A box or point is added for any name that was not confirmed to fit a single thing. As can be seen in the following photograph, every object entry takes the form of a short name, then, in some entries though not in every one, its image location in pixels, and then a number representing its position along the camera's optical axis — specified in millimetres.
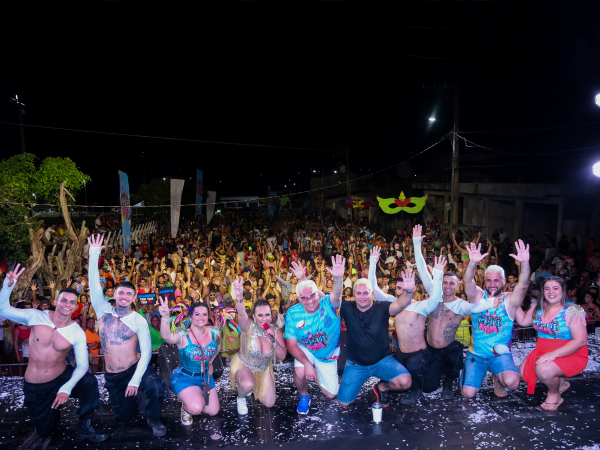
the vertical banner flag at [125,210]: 10547
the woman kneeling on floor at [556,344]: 3848
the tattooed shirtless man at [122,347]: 3721
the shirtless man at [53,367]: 3518
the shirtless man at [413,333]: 4066
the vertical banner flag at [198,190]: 17603
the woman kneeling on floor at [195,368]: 3723
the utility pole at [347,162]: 23922
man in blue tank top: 4059
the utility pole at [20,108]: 12516
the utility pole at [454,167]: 13484
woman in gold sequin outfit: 3877
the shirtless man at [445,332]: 4141
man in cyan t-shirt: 3900
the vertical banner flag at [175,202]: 12992
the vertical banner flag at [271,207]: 28211
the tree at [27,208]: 6848
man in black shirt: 3936
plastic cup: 3662
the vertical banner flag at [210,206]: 17195
